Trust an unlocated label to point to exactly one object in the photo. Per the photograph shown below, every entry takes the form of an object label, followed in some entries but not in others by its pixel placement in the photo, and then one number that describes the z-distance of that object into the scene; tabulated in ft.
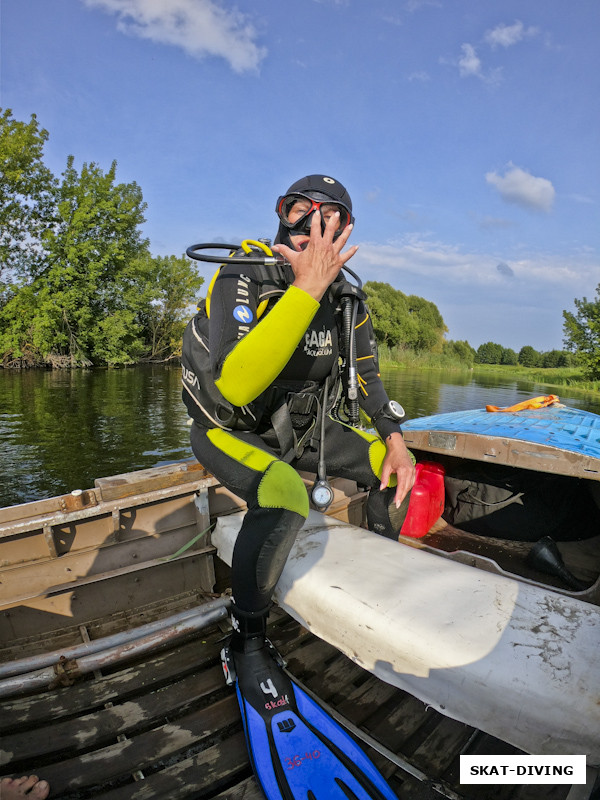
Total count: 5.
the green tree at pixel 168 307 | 135.44
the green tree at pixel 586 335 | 139.13
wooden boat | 5.24
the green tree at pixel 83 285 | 99.71
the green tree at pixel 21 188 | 94.17
